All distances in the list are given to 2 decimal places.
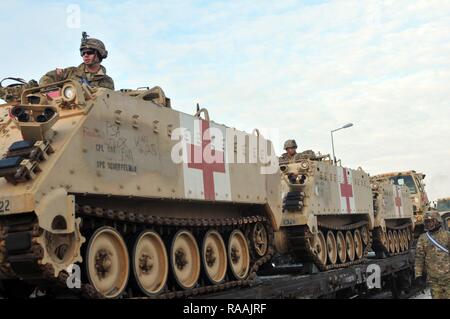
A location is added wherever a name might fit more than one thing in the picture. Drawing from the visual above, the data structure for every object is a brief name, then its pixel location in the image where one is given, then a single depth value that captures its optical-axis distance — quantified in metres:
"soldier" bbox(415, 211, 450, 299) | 8.08
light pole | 31.73
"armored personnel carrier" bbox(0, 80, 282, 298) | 5.91
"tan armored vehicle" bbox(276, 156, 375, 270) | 12.59
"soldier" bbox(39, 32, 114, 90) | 8.46
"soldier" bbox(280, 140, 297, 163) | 15.70
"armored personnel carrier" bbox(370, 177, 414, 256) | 17.70
